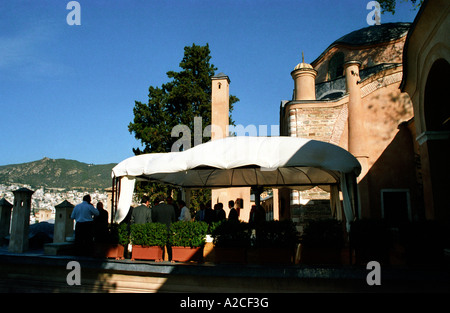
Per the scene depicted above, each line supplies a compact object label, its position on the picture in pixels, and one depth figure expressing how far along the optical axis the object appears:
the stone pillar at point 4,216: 10.79
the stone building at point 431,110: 7.10
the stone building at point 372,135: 13.09
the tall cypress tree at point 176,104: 23.42
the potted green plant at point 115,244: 7.28
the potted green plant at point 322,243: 6.09
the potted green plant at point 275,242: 6.18
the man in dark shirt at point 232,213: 9.24
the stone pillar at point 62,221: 8.81
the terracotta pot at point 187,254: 6.70
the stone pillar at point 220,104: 17.41
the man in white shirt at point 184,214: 8.64
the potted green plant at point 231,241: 6.34
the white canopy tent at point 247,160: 6.41
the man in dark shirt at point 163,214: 7.70
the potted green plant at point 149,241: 6.95
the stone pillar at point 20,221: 8.40
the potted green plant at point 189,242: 6.70
